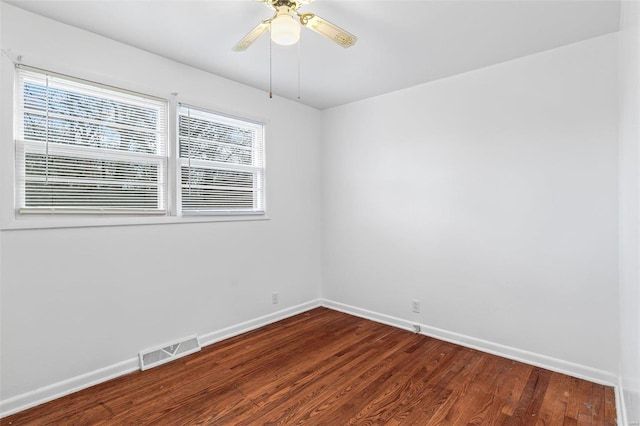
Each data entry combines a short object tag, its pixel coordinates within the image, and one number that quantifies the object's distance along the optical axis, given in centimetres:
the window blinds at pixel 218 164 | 293
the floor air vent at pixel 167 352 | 258
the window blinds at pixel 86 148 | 213
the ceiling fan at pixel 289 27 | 172
